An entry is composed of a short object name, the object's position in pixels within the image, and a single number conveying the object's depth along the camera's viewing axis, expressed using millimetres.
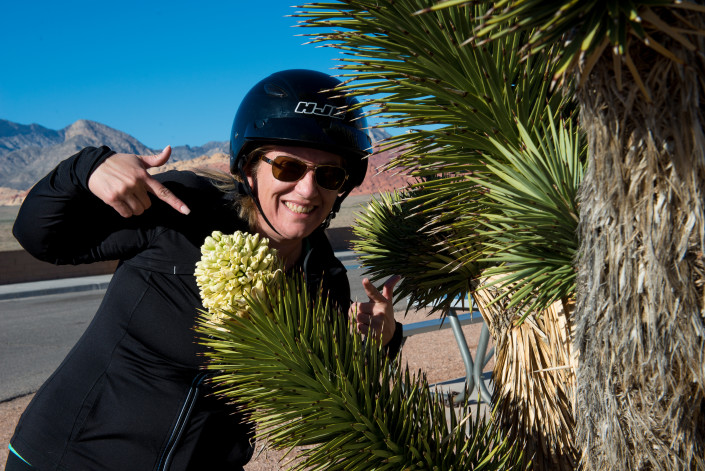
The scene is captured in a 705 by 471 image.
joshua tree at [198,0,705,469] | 669
